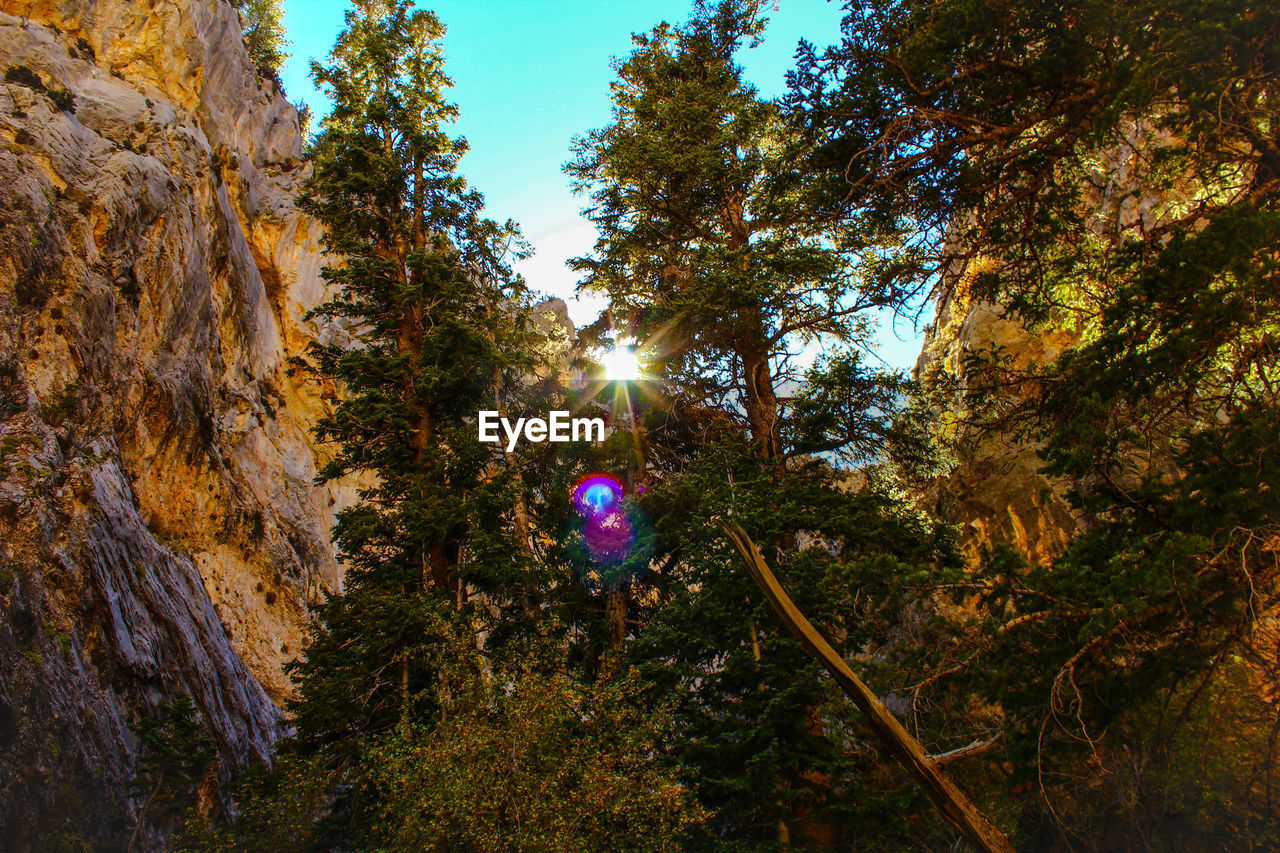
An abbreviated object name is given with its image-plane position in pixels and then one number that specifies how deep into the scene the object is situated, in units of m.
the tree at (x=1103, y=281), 6.11
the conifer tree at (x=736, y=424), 10.34
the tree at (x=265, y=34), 43.12
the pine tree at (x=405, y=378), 11.93
